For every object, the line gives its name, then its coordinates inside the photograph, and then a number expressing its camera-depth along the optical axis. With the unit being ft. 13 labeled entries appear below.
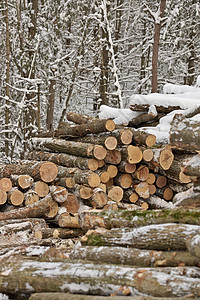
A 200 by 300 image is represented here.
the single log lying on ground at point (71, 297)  13.82
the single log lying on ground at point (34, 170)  39.58
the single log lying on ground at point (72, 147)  40.60
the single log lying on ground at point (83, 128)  42.19
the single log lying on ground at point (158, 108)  47.71
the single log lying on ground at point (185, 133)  19.19
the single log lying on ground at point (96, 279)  14.69
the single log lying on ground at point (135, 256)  16.76
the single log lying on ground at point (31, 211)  34.99
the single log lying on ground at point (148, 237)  17.67
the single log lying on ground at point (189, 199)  19.88
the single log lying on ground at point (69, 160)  41.34
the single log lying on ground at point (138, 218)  18.83
